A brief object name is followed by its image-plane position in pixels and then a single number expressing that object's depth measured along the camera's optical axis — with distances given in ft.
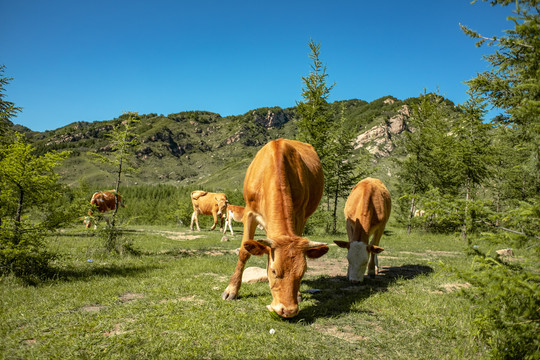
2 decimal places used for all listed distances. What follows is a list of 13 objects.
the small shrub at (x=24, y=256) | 19.69
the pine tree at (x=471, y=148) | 60.49
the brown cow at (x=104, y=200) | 67.16
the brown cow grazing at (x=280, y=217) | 14.42
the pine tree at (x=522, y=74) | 9.73
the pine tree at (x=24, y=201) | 20.11
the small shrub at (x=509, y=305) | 8.77
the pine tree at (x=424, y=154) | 73.15
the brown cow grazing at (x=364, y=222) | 22.45
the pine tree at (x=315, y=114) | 65.41
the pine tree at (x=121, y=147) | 43.29
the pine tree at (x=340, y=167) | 69.00
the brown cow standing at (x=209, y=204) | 76.95
